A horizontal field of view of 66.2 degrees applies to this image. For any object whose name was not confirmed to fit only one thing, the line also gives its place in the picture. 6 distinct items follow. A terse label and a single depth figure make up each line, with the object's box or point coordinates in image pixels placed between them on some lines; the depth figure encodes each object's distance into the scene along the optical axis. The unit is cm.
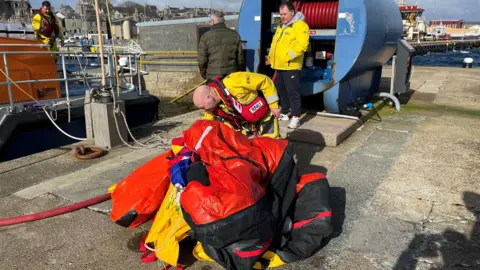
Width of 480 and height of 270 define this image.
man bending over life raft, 333
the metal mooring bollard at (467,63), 1869
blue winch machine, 578
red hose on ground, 318
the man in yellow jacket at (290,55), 534
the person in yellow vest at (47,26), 719
